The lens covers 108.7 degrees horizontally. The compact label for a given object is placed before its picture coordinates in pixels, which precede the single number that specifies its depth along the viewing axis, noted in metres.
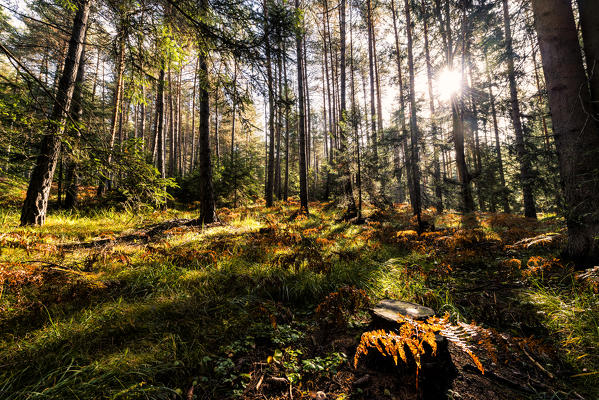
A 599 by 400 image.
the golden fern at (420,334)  1.51
